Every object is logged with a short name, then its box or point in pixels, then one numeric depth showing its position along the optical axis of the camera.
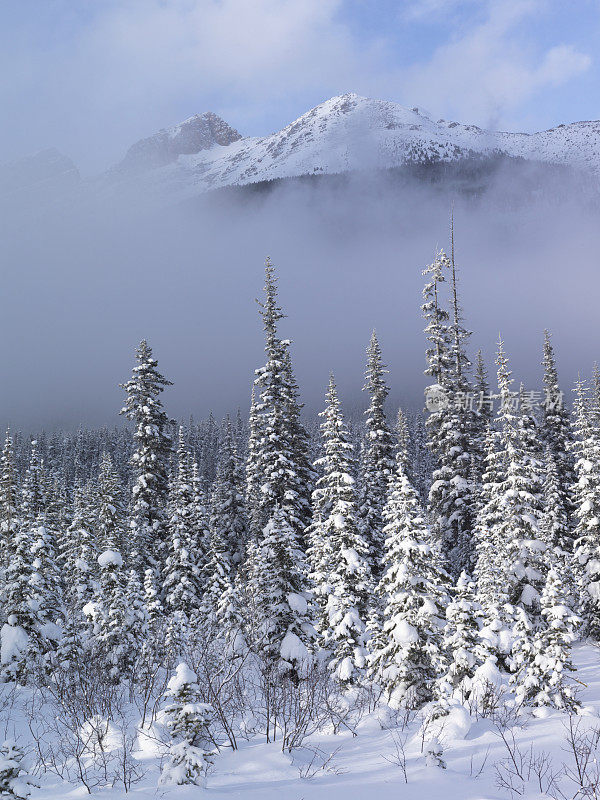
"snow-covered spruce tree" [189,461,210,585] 34.26
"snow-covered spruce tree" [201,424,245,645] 41.91
